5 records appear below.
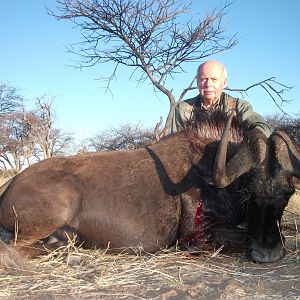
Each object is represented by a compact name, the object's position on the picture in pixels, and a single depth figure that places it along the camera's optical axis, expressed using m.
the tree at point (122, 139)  26.38
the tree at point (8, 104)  31.34
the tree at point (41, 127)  24.75
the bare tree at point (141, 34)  16.31
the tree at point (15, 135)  29.91
